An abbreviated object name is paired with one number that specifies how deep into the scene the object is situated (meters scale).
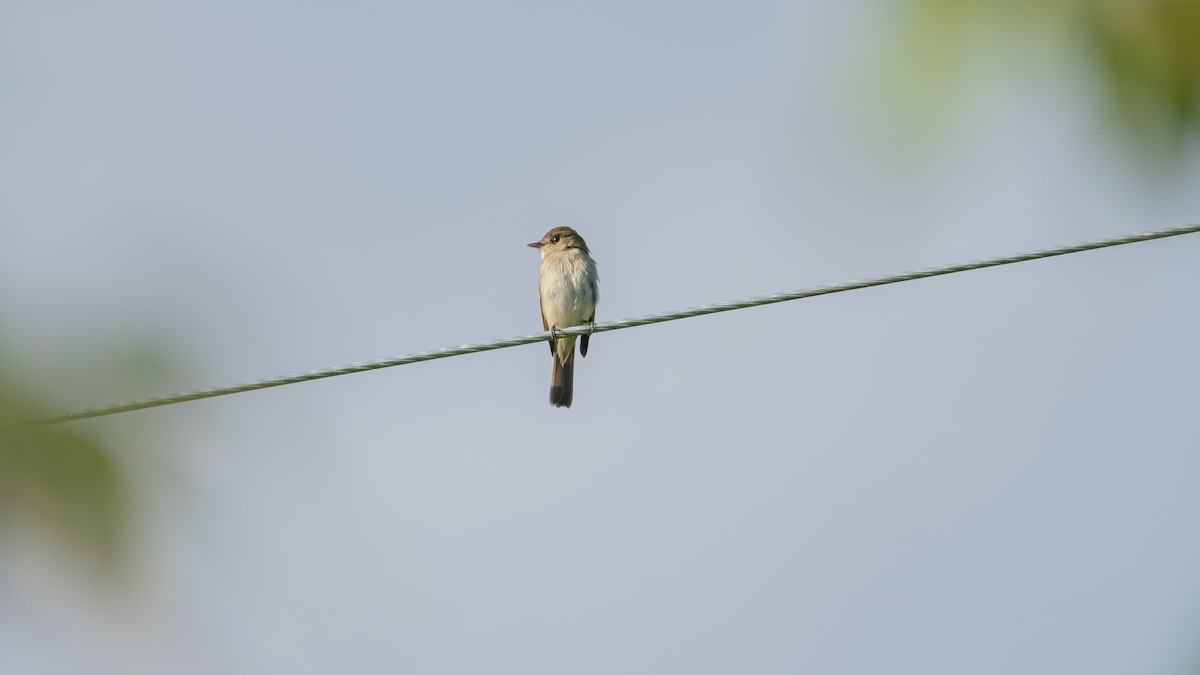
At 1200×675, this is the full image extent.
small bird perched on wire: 22.87
